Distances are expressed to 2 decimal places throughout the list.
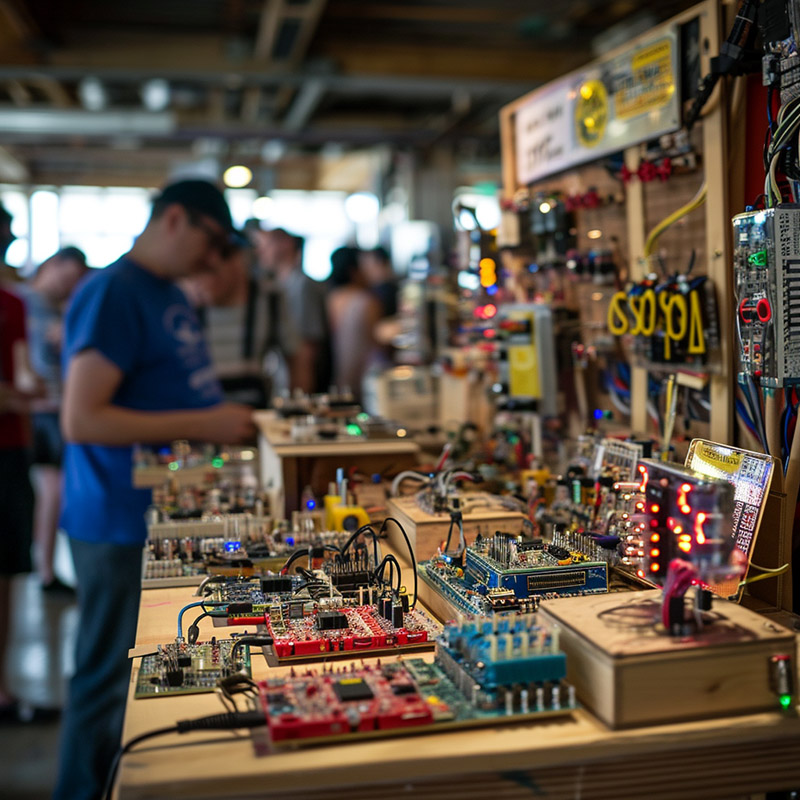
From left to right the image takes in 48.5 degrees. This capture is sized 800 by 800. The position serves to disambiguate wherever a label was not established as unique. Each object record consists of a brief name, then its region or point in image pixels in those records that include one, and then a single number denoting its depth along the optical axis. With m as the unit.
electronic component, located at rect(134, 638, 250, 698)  1.55
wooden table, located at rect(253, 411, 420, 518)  2.88
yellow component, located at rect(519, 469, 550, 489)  2.77
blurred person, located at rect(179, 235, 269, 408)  5.53
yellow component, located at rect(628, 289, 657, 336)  2.45
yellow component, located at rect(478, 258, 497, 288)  3.73
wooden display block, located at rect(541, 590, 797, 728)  1.38
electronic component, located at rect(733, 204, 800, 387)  1.77
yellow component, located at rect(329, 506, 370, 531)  2.48
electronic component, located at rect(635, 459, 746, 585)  1.43
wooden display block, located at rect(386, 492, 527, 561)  2.19
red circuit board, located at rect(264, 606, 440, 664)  1.67
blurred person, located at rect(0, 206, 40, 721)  3.83
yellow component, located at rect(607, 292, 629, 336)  2.65
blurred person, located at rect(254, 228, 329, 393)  6.35
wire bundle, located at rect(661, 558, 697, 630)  1.46
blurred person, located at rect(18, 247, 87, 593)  5.79
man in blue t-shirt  2.80
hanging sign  2.47
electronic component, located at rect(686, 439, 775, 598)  1.82
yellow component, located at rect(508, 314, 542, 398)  3.16
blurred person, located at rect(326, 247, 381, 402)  7.22
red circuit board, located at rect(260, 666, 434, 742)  1.32
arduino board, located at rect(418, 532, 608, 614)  1.75
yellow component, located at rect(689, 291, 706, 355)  2.24
